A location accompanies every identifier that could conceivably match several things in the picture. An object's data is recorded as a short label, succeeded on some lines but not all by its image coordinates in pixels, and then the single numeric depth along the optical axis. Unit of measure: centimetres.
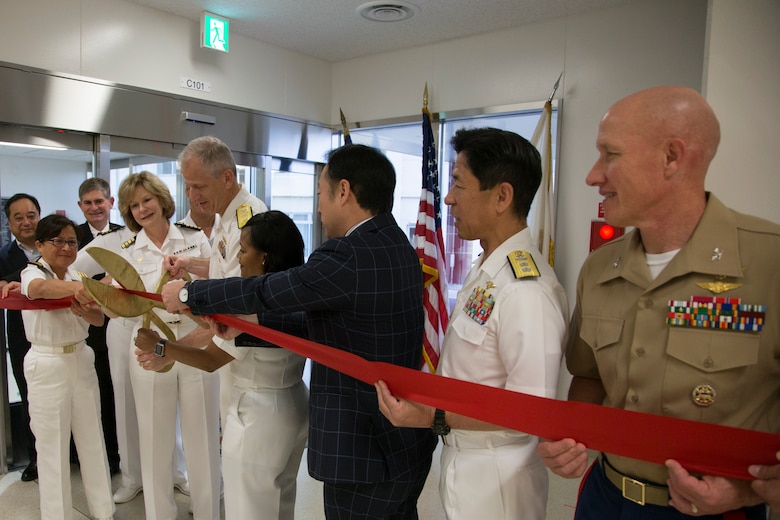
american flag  413
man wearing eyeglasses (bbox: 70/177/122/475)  363
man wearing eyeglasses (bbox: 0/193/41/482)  348
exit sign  450
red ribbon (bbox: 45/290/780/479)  105
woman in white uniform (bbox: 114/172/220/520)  279
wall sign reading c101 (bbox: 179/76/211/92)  462
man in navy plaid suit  166
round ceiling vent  423
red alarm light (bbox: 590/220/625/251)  381
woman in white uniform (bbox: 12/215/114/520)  266
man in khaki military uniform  112
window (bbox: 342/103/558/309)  477
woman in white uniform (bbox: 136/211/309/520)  202
